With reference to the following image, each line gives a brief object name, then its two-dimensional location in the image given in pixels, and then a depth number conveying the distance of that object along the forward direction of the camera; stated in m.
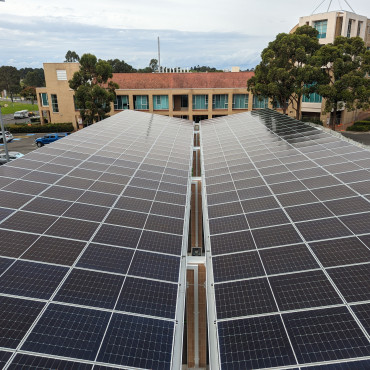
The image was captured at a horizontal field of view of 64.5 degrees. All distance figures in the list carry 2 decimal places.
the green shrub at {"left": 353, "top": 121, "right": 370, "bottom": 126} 65.69
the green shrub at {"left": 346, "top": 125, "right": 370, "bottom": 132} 63.64
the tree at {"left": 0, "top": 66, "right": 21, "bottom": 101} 125.50
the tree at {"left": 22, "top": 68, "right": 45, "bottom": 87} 151.62
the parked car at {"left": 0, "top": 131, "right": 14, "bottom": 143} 60.91
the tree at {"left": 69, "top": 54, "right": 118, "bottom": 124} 49.06
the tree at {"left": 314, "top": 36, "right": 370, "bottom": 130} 40.72
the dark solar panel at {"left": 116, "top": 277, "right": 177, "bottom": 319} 8.62
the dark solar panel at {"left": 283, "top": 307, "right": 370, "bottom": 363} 6.90
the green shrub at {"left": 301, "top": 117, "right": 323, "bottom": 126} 60.51
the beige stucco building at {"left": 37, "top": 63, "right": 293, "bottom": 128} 66.44
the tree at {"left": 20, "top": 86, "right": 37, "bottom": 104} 120.06
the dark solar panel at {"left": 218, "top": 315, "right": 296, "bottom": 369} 7.08
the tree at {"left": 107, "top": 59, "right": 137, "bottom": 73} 144.56
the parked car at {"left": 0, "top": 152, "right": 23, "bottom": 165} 42.14
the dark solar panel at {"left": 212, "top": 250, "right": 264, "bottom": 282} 10.08
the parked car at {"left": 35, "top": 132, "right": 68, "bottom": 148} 56.59
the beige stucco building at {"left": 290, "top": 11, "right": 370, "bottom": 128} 60.09
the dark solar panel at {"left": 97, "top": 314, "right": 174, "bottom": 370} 7.10
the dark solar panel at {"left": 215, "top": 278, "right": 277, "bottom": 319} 8.60
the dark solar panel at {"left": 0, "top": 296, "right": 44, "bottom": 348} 7.13
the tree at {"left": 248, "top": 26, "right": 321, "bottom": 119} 41.94
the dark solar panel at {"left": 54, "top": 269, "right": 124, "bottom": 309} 8.55
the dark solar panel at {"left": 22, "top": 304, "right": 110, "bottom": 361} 7.04
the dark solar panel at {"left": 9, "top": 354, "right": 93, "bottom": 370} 6.59
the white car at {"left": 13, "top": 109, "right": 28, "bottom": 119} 90.25
